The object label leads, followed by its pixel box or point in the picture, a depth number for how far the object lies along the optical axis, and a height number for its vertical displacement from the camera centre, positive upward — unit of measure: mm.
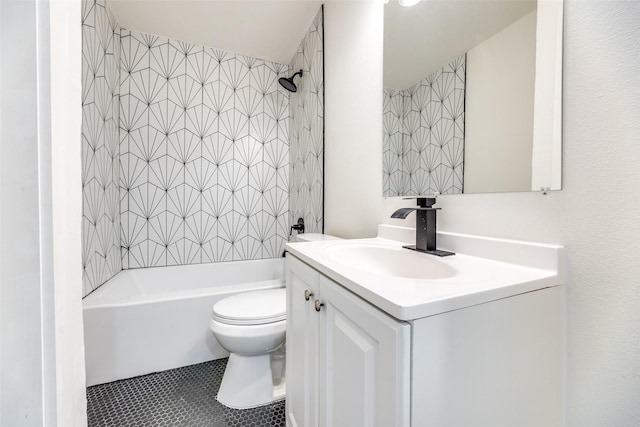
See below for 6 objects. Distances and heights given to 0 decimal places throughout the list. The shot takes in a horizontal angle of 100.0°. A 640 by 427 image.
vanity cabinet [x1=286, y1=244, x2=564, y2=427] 442 -295
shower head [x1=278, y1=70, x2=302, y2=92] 2219 +1041
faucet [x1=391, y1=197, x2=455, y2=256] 889 -53
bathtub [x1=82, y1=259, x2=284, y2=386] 1416 -681
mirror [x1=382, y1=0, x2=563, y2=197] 675 +356
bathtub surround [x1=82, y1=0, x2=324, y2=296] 1909 +472
